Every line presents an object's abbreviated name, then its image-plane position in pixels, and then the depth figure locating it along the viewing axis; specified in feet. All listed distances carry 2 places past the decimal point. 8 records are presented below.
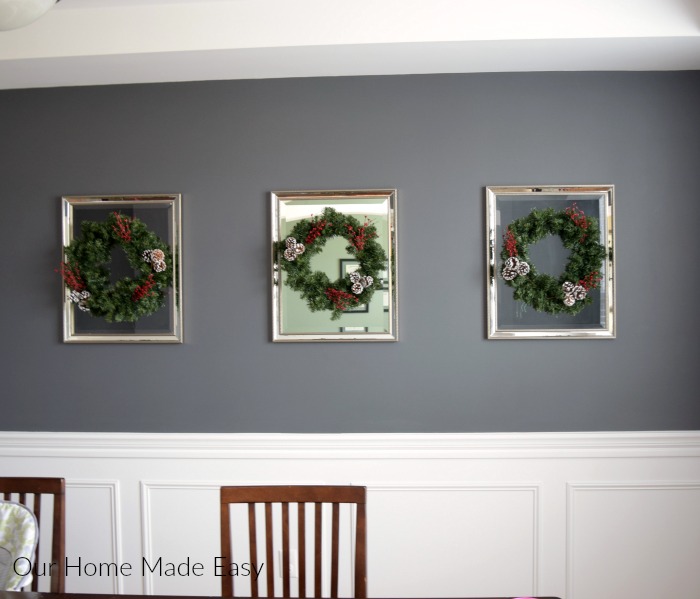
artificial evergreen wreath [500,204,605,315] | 7.64
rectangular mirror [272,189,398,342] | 7.79
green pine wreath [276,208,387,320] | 7.76
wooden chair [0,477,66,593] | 5.13
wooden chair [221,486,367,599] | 5.01
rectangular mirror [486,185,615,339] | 7.67
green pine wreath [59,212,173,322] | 7.85
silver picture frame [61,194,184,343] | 7.98
